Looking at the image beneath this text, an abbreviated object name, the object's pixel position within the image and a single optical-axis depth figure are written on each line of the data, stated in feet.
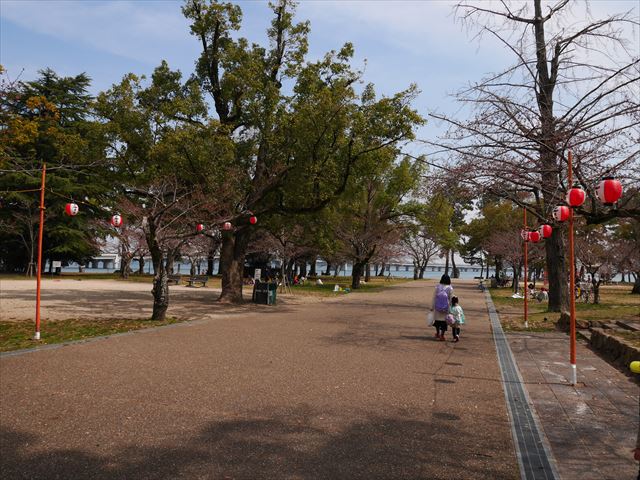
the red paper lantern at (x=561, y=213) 27.99
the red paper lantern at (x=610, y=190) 19.20
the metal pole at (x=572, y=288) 22.06
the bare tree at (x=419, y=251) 202.09
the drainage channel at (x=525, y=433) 12.31
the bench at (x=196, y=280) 101.91
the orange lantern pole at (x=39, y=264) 30.68
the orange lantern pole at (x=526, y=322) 43.81
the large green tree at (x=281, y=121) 53.36
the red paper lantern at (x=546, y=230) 40.25
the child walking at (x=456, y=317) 34.73
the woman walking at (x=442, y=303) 34.32
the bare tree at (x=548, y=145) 26.84
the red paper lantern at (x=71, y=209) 40.73
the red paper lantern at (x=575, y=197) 21.36
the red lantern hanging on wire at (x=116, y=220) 54.95
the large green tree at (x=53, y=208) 112.27
